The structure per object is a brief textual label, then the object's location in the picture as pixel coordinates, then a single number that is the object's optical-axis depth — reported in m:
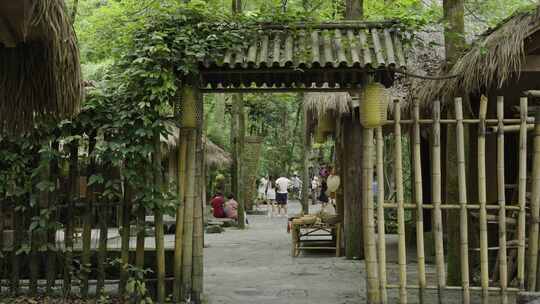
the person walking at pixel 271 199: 22.58
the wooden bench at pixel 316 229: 10.98
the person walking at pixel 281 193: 20.54
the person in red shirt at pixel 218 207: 18.70
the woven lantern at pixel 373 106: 6.61
